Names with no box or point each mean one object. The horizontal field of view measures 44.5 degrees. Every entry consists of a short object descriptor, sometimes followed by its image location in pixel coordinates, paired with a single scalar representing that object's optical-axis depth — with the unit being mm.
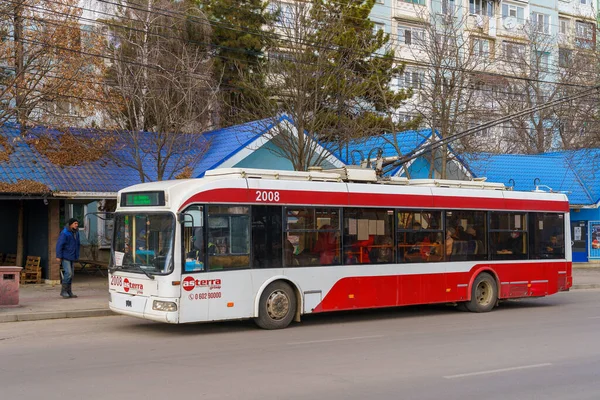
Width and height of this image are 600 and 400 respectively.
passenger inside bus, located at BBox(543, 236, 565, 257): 18609
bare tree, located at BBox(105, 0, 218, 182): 21750
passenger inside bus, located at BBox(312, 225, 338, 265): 14469
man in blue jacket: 17234
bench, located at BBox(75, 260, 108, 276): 23828
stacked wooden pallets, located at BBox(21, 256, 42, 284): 21219
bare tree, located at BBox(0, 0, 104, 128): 20281
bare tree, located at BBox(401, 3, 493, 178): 26406
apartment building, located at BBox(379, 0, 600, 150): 28344
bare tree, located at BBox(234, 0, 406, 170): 22500
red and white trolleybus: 12859
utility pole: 20188
